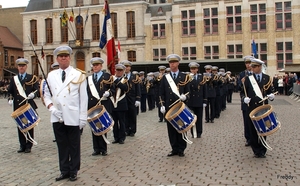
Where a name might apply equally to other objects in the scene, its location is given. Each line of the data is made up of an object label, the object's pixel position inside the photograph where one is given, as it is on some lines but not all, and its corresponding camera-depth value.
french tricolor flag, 15.62
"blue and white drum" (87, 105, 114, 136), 9.12
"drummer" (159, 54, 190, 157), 9.35
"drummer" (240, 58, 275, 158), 9.09
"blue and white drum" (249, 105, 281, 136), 8.62
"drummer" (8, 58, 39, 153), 10.24
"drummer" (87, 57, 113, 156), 10.05
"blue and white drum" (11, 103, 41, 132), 9.53
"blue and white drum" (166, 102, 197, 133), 8.83
